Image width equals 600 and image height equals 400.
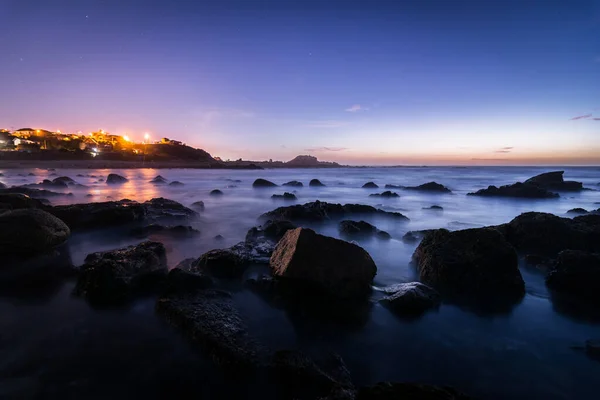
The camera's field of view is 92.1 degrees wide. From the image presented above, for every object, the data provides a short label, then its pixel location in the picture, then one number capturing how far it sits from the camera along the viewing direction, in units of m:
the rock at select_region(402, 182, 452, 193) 26.80
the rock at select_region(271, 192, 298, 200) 18.97
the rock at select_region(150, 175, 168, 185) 28.92
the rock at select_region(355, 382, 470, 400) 2.35
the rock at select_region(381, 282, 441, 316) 4.32
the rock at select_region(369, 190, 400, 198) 21.59
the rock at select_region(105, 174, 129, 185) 27.76
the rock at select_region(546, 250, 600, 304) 4.82
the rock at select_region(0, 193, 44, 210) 8.58
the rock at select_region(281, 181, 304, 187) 29.91
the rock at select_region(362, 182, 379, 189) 30.55
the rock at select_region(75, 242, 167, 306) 4.24
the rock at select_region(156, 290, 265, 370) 3.06
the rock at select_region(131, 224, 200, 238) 8.40
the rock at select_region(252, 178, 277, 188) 27.72
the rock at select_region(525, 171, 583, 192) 25.84
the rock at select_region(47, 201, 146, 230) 8.63
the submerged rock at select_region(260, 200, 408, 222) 11.05
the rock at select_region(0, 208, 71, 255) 5.82
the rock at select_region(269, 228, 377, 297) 4.61
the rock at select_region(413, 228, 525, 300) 4.94
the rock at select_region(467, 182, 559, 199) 20.92
